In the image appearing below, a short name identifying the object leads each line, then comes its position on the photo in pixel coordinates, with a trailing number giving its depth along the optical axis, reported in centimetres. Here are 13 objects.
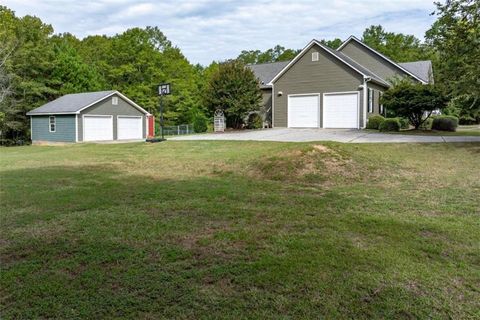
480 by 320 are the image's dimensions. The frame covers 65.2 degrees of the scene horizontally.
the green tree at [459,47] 1235
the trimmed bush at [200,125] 3197
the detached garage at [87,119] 2620
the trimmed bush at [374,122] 2181
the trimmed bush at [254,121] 2531
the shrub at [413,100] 1764
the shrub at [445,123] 2000
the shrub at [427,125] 2105
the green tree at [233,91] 2350
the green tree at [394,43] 5209
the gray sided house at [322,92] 2302
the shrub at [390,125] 2008
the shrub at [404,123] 2206
